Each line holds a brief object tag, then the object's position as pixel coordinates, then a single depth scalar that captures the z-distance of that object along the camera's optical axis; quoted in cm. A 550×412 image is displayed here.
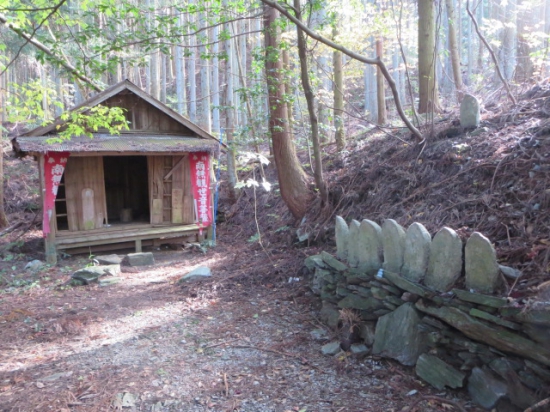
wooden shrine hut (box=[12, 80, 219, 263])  976
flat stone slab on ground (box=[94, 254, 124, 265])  937
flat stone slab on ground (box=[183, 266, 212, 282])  746
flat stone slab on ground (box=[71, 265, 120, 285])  789
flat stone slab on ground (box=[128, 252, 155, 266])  950
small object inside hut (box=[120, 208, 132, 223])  1327
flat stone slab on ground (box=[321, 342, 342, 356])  442
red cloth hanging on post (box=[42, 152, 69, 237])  973
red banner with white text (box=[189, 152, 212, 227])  1131
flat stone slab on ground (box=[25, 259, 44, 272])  917
